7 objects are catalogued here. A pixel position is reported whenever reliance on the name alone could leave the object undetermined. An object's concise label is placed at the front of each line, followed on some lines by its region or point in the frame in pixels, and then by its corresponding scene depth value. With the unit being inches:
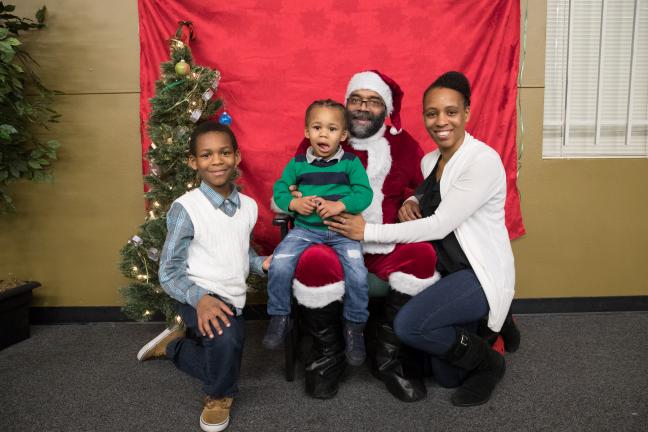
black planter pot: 107.3
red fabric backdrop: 111.8
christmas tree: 98.4
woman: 78.0
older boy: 71.2
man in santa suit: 80.3
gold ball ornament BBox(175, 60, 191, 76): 98.4
